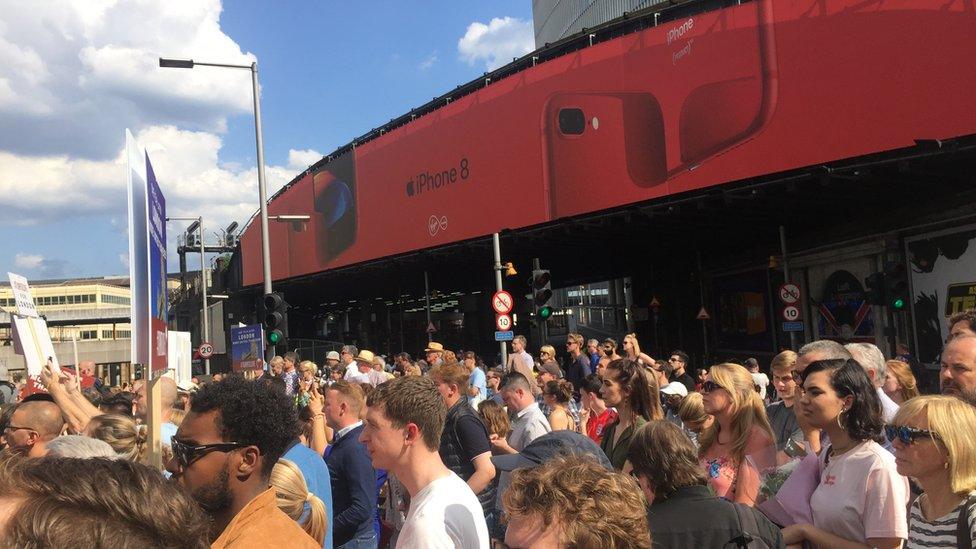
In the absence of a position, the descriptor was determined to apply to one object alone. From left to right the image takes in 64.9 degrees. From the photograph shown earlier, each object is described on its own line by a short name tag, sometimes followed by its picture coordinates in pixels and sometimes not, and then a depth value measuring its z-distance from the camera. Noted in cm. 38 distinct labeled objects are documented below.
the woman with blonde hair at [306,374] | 1030
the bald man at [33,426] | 452
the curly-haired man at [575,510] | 205
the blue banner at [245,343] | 1794
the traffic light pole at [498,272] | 1475
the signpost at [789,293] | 1794
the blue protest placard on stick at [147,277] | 357
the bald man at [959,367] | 425
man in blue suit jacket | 466
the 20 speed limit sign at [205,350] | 3200
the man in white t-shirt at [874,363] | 466
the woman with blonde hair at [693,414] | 532
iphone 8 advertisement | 1880
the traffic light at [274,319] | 1327
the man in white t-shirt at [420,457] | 293
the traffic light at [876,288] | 1644
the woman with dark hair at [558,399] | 724
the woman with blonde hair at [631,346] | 1191
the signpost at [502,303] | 1448
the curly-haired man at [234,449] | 246
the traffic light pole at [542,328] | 1444
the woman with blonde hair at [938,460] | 303
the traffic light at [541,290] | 1414
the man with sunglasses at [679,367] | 1081
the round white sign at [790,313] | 1806
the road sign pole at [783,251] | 1930
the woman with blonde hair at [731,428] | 434
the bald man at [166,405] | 498
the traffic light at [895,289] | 1619
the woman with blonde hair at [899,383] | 562
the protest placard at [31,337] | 695
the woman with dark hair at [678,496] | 281
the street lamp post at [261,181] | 1569
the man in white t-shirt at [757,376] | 1085
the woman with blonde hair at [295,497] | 337
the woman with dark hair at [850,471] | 334
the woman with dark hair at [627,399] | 532
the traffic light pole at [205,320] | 3612
